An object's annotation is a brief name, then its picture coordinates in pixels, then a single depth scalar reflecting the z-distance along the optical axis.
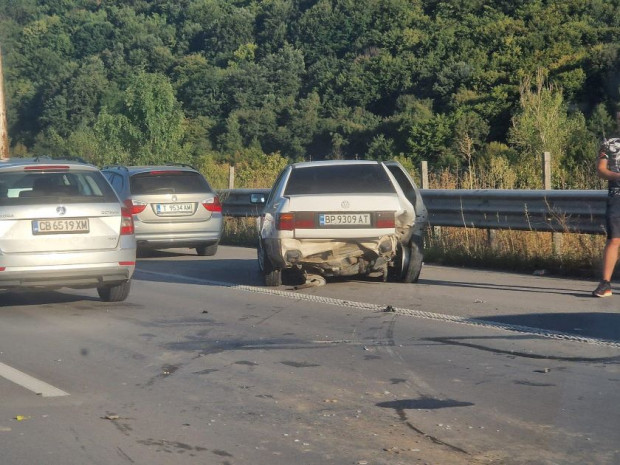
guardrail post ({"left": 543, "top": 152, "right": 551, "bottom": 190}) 15.21
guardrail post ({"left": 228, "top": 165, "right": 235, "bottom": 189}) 24.55
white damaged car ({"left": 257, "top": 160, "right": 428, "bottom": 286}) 11.98
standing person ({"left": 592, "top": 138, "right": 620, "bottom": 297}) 10.68
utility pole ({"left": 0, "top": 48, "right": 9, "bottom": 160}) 28.28
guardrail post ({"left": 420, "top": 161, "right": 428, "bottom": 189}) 17.64
